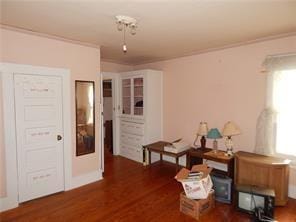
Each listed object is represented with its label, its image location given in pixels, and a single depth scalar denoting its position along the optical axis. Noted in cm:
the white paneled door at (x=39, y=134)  271
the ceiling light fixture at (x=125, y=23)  221
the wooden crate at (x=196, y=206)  245
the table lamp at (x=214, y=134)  338
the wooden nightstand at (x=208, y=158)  308
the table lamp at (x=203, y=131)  363
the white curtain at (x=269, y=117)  297
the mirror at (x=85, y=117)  330
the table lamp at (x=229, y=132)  318
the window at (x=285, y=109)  290
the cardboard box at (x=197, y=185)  248
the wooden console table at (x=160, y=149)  375
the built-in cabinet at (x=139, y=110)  437
